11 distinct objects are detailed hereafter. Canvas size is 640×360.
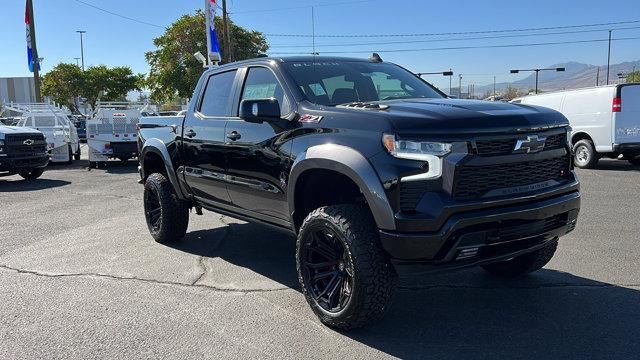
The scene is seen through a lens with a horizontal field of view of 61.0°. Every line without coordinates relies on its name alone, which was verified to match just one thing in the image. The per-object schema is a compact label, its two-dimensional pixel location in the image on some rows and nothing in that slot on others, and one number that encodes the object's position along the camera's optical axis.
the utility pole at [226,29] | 29.44
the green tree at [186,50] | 41.81
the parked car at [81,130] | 33.78
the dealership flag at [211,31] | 20.95
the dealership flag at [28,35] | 25.89
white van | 12.34
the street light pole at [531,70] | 58.22
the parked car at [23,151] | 12.86
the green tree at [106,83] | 60.44
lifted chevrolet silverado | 3.27
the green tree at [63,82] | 59.56
